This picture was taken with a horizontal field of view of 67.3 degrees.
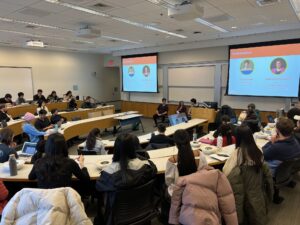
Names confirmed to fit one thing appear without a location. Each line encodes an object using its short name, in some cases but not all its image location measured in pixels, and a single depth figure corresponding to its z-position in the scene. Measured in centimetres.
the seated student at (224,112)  636
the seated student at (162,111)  834
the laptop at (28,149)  307
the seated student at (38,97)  874
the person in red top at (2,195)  210
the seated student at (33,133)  452
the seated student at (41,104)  766
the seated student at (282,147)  269
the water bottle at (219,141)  326
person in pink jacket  177
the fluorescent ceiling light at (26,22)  515
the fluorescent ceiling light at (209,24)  556
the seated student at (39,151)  275
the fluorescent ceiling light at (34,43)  693
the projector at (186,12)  377
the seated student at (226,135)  360
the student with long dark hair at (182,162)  208
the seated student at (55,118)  575
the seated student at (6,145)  284
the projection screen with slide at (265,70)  655
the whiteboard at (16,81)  889
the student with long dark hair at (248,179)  218
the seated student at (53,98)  896
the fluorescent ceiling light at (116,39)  740
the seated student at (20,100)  826
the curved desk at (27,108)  745
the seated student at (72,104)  869
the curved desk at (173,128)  397
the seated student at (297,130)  341
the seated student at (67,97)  940
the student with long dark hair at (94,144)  345
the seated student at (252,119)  455
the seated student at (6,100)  787
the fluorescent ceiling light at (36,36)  642
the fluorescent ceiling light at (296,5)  422
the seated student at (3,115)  591
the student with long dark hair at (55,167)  204
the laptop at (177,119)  612
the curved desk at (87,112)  743
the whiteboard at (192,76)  840
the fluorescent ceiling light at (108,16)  418
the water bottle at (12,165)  243
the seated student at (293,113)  430
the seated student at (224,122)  370
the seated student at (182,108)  785
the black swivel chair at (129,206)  197
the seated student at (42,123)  524
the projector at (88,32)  567
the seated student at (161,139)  367
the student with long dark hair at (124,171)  195
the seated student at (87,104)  859
